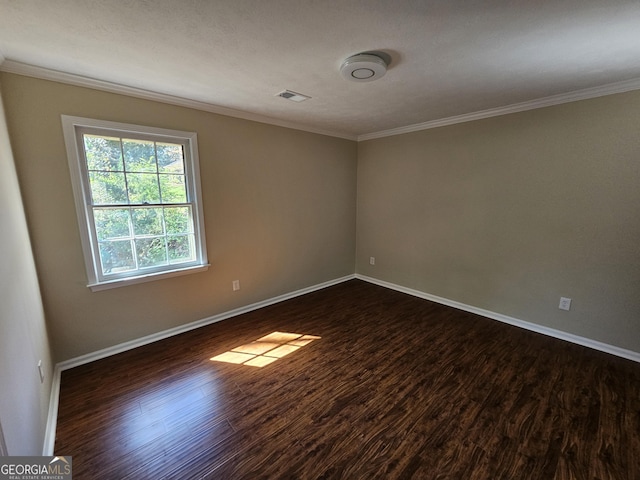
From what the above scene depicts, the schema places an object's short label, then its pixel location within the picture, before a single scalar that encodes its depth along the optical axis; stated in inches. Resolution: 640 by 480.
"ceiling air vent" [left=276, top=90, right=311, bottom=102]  94.7
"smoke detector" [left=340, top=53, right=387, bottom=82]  67.5
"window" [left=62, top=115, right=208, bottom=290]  87.1
